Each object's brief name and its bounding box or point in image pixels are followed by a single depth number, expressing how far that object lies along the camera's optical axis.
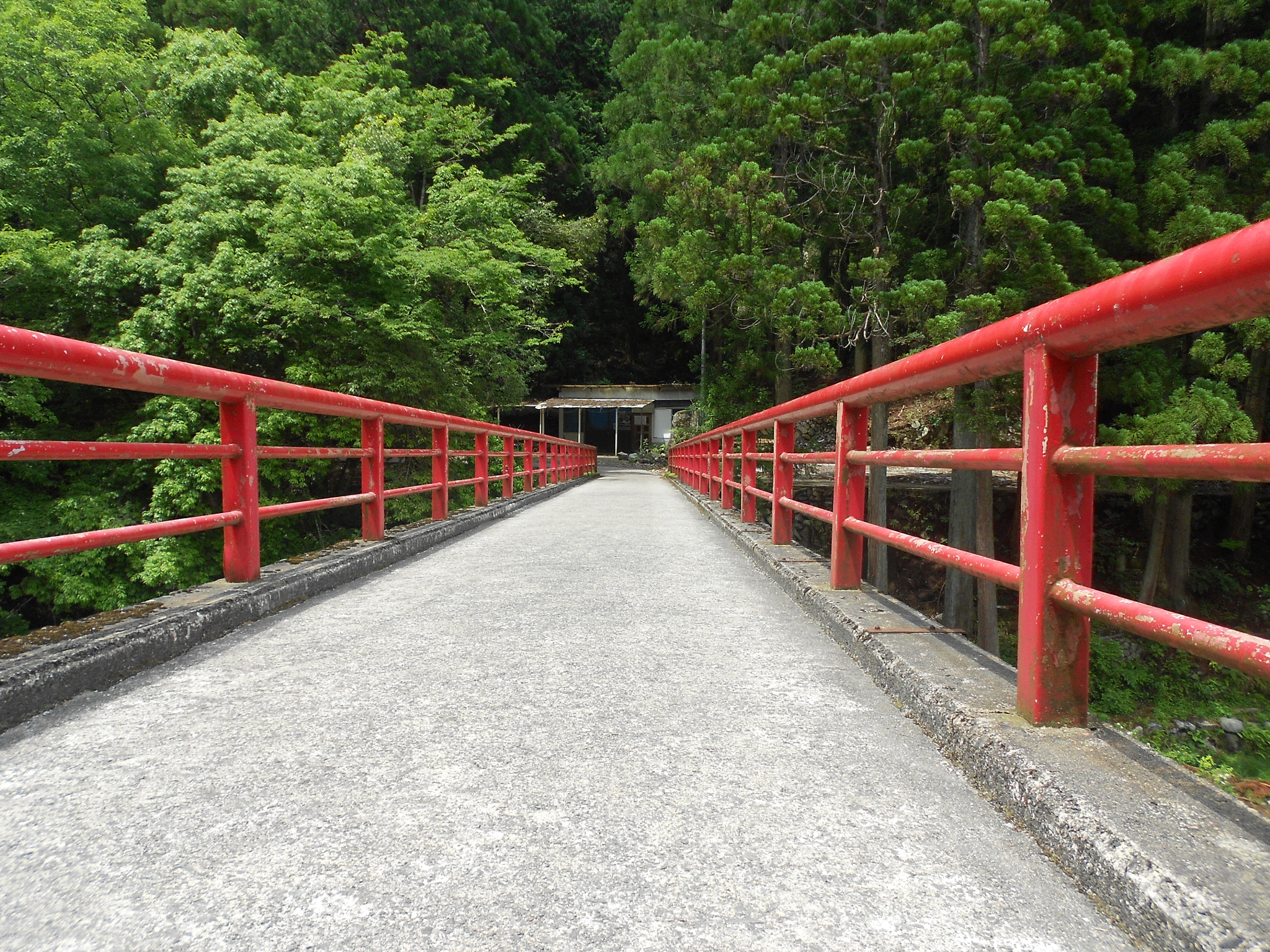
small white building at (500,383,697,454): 36.97
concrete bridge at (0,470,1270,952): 1.22
